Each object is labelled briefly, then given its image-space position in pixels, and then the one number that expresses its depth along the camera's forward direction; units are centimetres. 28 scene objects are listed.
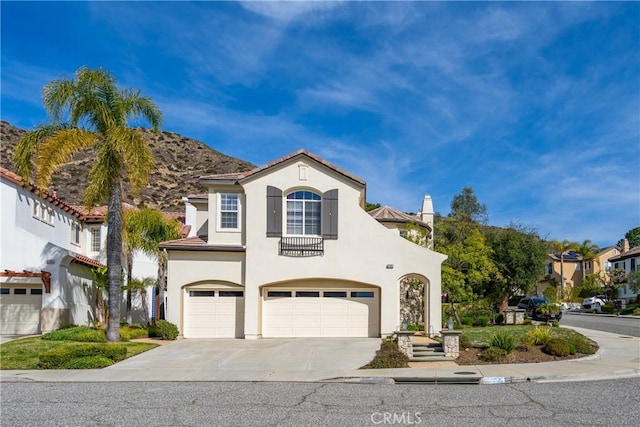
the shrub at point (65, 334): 2136
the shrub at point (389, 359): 1612
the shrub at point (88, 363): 1631
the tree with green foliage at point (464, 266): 2623
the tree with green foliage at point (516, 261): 3456
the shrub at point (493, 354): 1659
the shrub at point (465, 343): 1844
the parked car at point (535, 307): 3114
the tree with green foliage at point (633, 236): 10281
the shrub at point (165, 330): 2275
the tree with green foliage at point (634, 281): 5203
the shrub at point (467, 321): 2764
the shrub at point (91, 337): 2086
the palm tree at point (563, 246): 7738
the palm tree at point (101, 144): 2067
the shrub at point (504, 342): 1705
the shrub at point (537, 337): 1820
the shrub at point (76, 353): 1637
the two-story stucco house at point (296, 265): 2381
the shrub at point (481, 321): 2739
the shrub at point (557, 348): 1712
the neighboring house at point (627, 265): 5881
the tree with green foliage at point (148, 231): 2875
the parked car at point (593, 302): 5681
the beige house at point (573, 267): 7431
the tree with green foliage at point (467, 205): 6825
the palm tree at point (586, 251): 7338
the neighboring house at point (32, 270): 2470
